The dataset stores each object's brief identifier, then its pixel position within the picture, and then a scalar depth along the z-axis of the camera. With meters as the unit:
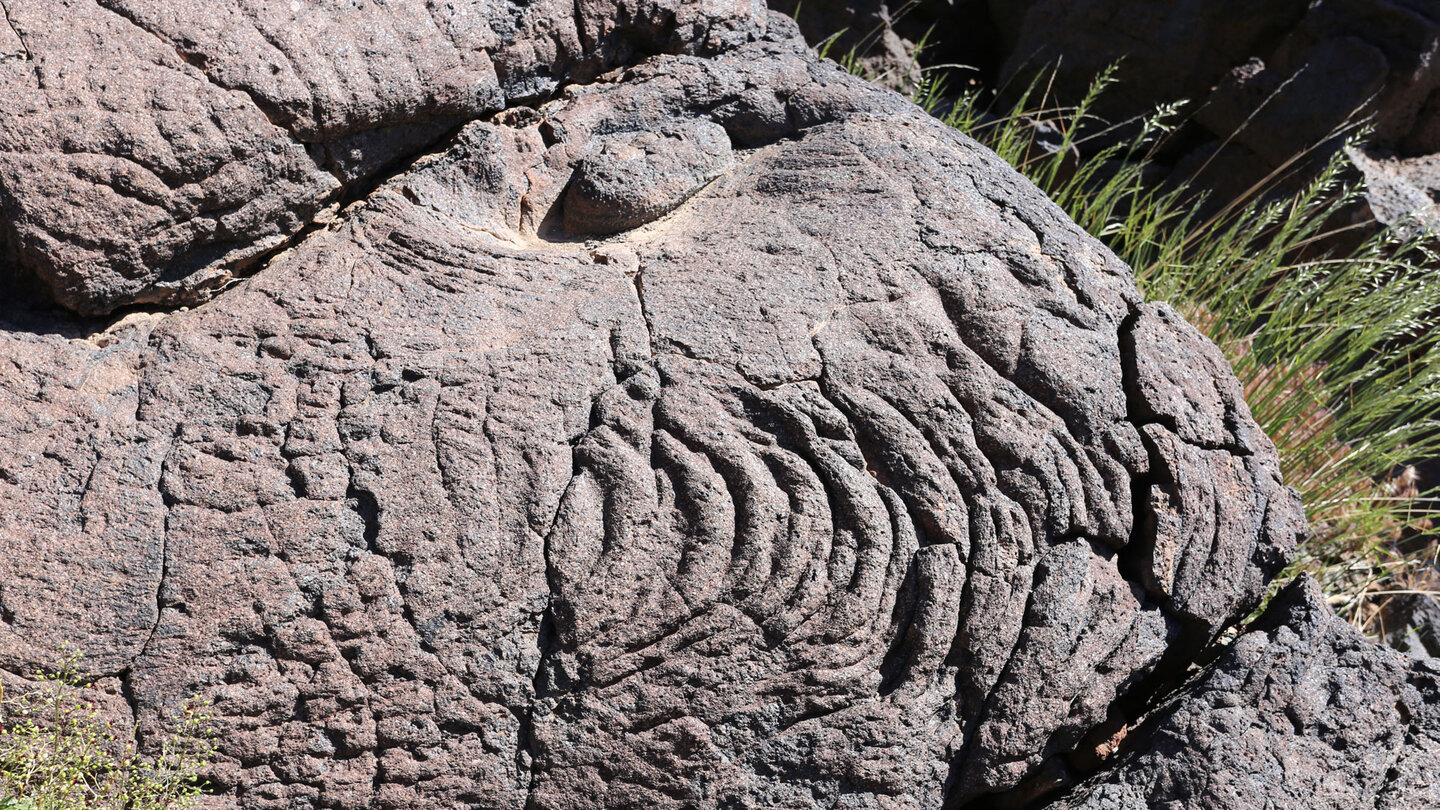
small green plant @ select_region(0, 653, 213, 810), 3.08
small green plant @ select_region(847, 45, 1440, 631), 3.82
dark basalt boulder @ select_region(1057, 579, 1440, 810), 3.25
